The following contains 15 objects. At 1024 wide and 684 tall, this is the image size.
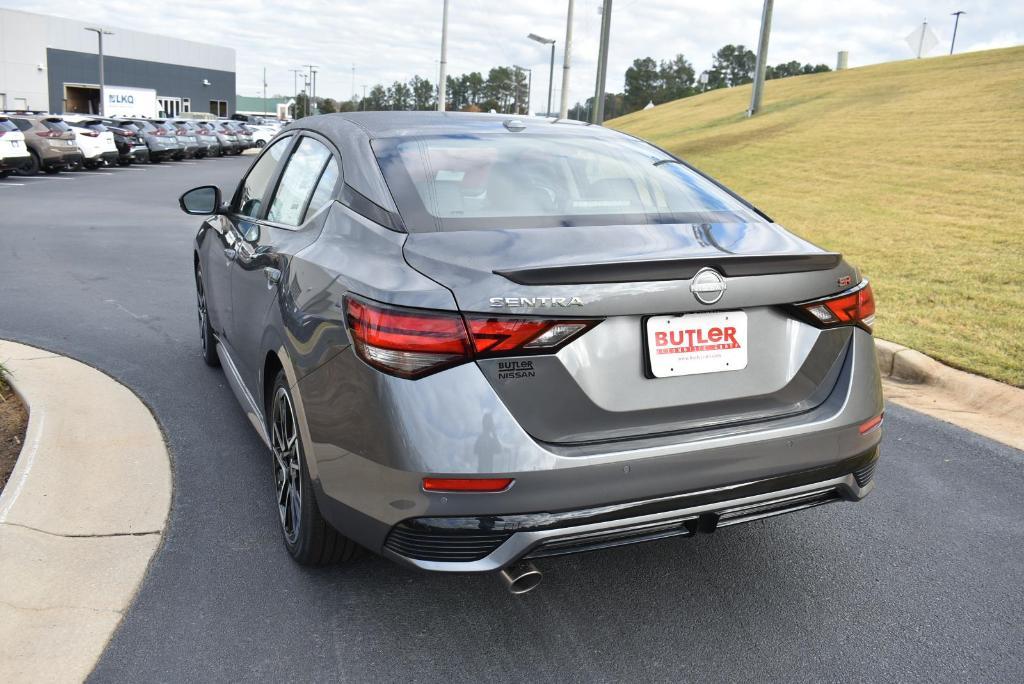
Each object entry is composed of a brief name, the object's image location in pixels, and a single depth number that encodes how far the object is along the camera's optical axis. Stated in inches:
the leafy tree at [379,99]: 5684.1
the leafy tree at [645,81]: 5487.2
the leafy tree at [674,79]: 5423.2
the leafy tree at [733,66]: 5615.2
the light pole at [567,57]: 1168.8
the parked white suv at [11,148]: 867.4
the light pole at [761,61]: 1330.0
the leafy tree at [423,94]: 5728.3
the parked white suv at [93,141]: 1067.3
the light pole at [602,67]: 961.5
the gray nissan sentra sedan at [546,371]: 98.3
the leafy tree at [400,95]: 5723.4
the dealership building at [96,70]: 2711.6
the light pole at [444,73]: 1841.8
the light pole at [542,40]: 1561.3
